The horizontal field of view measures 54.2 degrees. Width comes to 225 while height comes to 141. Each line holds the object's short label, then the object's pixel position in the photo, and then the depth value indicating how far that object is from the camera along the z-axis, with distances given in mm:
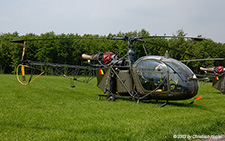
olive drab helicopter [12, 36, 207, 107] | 9125
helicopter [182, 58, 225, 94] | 17453
